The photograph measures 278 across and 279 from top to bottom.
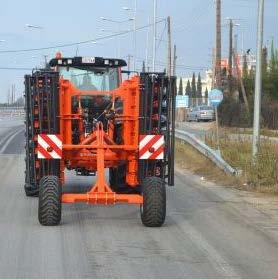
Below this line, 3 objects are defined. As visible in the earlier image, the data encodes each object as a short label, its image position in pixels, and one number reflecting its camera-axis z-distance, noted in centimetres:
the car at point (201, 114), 6450
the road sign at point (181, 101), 5791
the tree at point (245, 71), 5985
